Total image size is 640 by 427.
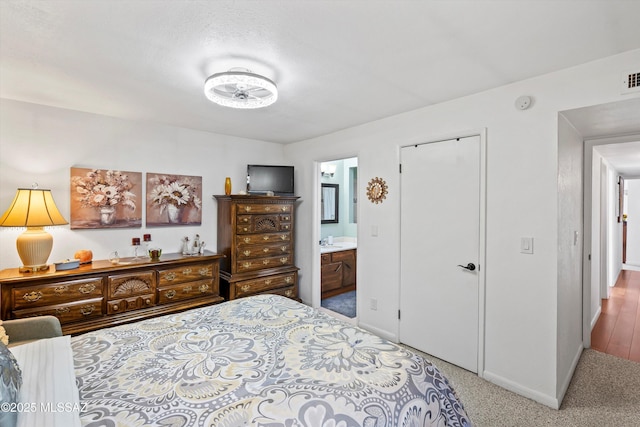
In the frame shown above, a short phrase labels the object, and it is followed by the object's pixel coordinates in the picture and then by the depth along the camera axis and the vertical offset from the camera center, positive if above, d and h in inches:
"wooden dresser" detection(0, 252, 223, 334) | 94.7 -29.1
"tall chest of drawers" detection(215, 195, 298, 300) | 142.9 -17.1
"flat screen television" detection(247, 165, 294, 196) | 159.3 +17.3
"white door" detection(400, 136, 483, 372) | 101.3 -13.5
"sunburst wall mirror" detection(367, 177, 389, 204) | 127.5 +9.5
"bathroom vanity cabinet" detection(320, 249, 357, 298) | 177.8 -37.8
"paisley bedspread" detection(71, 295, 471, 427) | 41.8 -27.9
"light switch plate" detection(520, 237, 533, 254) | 87.7 -9.8
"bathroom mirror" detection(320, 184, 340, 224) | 207.5 +5.3
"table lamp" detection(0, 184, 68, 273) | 96.3 -3.7
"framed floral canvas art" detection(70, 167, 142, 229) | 118.0 +5.2
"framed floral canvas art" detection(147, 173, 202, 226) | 135.5 +5.5
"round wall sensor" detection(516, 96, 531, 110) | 86.3 +31.9
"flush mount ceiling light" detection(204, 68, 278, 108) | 74.2 +33.2
